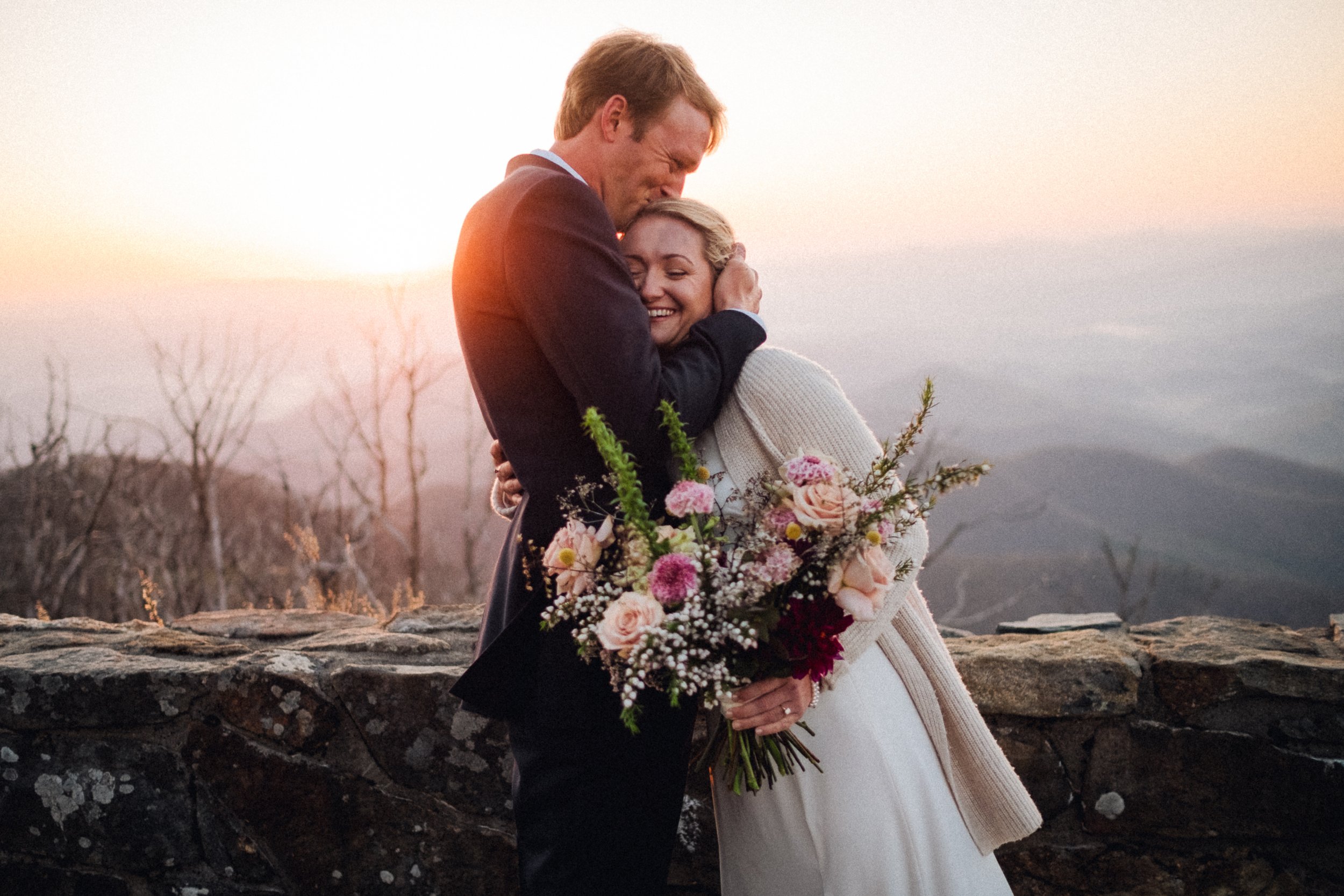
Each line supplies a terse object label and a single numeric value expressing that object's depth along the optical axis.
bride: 1.68
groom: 1.64
